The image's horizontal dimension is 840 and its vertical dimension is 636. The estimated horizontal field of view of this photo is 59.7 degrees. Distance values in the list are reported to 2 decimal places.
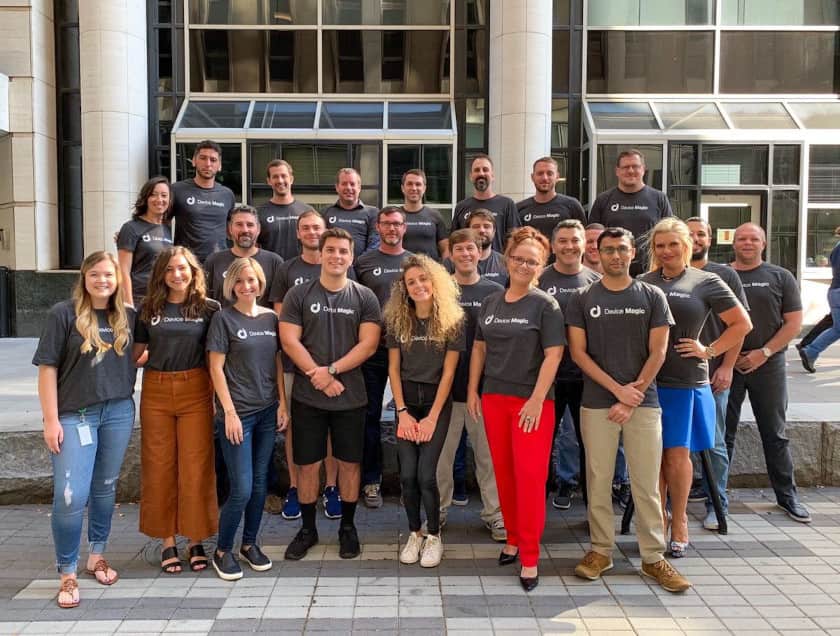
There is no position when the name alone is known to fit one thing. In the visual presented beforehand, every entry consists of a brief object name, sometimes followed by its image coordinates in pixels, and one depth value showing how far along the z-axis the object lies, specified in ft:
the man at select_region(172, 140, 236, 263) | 21.35
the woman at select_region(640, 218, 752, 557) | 15.56
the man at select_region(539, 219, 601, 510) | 16.94
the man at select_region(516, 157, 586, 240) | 22.03
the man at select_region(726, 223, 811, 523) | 18.07
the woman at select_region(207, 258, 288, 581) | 14.83
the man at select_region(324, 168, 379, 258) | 21.22
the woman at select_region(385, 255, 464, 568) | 15.56
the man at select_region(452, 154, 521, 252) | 22.15
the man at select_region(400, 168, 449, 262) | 21.36
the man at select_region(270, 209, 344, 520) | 18.19
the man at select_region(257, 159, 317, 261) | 21.15
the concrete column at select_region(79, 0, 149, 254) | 41.81
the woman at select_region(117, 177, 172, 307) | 20.10
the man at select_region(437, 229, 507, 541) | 16.71
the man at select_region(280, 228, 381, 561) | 15.74
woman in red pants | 14.70
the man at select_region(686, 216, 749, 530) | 17.12
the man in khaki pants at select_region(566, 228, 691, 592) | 14.49
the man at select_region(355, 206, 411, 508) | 18.84
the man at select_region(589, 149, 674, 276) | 21.85
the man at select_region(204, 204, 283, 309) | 18.43
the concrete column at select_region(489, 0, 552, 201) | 41.96
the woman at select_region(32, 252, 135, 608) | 13.82
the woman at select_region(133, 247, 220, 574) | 14.88
